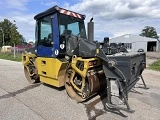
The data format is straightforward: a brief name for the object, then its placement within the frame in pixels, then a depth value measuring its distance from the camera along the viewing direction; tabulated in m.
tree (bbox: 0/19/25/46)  42.70
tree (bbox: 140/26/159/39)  65.11
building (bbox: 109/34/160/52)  31.72
